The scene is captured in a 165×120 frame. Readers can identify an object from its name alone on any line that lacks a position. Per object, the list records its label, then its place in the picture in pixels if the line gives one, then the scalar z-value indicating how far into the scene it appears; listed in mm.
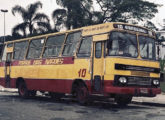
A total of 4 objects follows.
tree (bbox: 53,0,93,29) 47656
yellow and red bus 13047
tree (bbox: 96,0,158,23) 48312
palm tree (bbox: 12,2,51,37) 49625
